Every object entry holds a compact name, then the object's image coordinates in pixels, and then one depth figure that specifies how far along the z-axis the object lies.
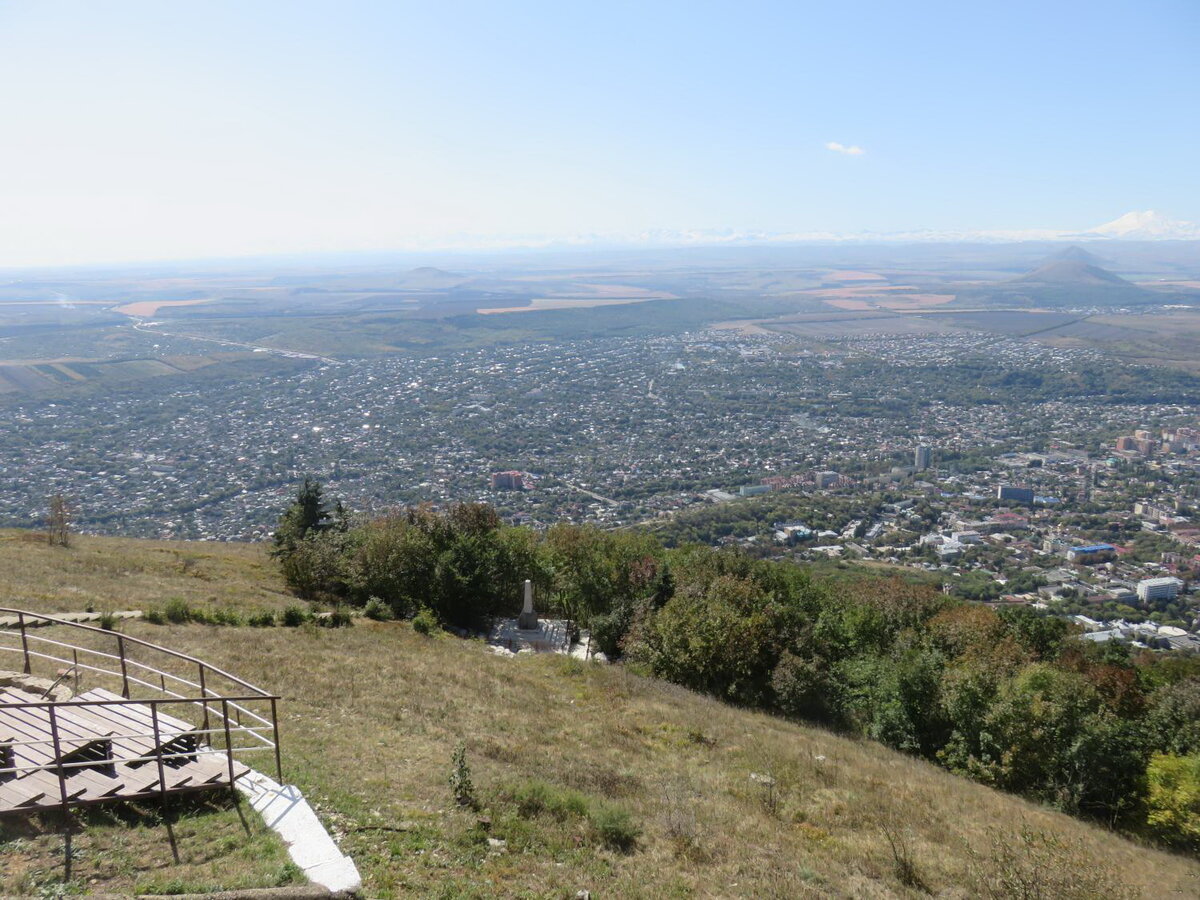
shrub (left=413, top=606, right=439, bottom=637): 19.89
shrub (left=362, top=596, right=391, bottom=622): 20.84
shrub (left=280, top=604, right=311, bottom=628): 17.62
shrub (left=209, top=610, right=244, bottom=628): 16.48
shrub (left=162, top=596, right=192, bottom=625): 15.85
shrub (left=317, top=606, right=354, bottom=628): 18.41
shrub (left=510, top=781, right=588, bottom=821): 8.58
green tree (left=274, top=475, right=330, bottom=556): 26.08
